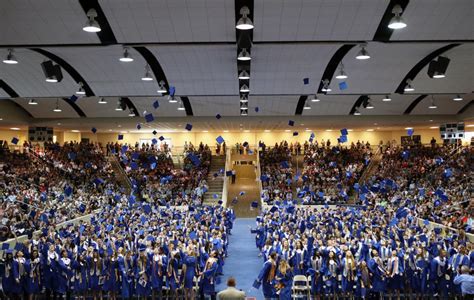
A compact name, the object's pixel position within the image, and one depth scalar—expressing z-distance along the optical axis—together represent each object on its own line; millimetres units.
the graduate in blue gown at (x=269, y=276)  11609
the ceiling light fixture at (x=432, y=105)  27209
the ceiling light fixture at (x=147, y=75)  17406
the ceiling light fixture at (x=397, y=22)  10609
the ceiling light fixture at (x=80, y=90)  21422
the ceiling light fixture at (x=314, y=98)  25491
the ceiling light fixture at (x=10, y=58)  14699
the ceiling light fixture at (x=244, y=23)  10641
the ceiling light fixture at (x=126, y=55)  14556
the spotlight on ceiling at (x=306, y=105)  26595
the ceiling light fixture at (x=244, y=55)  14009
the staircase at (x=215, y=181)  33000
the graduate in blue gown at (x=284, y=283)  11461
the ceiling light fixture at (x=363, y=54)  13797
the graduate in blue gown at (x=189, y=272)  12164
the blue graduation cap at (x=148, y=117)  19812
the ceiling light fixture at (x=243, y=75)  17508
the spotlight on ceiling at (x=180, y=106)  27075
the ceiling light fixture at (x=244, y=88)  21650
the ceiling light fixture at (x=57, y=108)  27359
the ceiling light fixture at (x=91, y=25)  10633
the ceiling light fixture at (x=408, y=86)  21242
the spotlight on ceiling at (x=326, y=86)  21342
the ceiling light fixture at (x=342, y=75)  17053
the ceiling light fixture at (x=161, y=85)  20781
